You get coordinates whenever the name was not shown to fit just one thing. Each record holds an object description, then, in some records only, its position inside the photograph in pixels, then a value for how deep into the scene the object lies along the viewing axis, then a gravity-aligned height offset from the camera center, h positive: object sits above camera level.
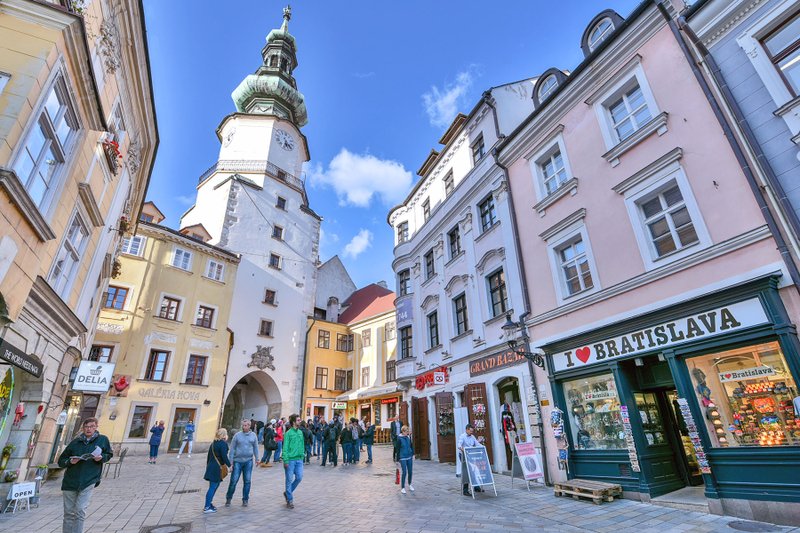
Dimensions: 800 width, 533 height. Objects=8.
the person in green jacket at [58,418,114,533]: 5.37 -0.39
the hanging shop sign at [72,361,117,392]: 11.90 +1.87
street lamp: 11.70 +2.73
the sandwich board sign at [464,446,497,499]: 9.48 -0.84
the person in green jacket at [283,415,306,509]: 8.54 -0.41
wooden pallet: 8.54 -1.31
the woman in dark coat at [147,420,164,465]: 17.59 +0.01
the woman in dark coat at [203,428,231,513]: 7.89 -0.48
